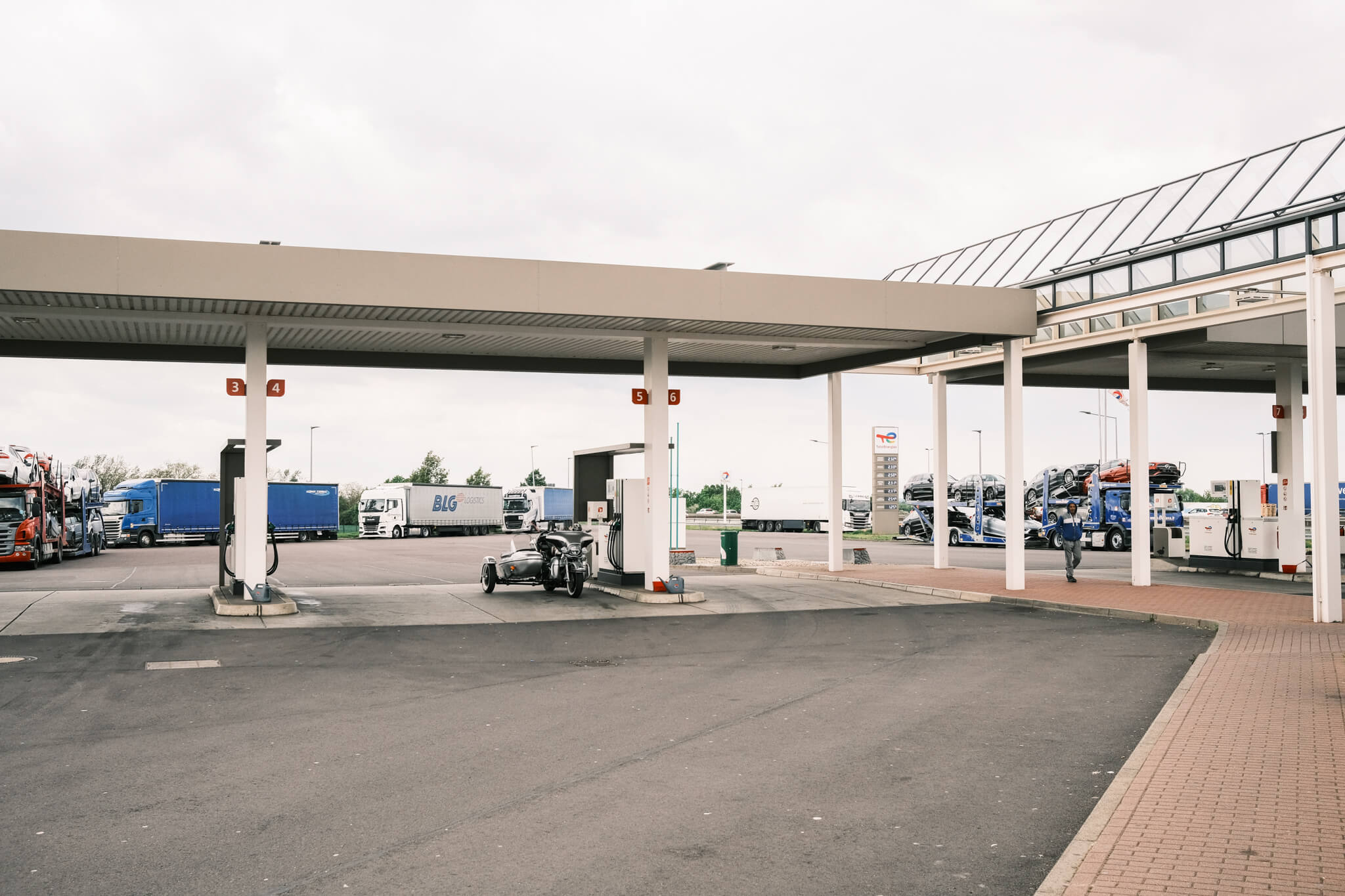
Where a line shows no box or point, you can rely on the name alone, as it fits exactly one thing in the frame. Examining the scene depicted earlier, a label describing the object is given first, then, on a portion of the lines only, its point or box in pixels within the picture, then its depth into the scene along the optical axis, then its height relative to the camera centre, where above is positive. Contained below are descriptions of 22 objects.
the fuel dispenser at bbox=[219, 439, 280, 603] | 17.30 -0.41
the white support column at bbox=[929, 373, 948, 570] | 25.70 -0.11
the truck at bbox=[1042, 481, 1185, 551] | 41.06 -1.87
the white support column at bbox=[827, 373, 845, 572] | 24.61 +0.31
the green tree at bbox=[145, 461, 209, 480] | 85.81 +0.53
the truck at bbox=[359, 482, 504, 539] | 59.91 -1.95
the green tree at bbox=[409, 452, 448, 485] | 101.12 +0.35
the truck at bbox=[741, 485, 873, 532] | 69.75 -2.35
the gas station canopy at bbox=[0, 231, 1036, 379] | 14.75 +2.52
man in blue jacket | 22.17 -1.31
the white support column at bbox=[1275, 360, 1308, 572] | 23.69 +0.21
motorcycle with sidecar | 19.59 -1.68
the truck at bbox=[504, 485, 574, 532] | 70.50 -2.05
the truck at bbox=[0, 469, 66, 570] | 30.72 -1.25
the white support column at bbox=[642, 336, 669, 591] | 18.98 +0.51
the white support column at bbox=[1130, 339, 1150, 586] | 20.91 +0.25
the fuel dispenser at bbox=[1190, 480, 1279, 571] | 25.86 -1.67
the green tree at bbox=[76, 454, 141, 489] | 82.56 +0.68
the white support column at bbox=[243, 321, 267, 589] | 16.59 +0.13
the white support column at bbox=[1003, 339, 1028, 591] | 20.06 -0.04
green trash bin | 28.48 -1.98
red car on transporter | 40.97 -0.14
